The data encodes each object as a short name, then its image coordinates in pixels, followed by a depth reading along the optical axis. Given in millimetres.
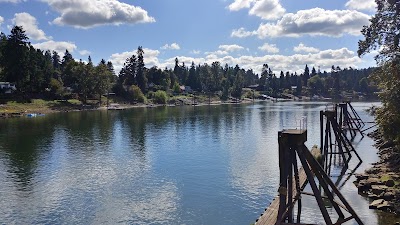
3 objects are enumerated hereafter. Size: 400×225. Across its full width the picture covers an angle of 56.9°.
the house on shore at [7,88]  136250
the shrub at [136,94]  184375
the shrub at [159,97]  196875
